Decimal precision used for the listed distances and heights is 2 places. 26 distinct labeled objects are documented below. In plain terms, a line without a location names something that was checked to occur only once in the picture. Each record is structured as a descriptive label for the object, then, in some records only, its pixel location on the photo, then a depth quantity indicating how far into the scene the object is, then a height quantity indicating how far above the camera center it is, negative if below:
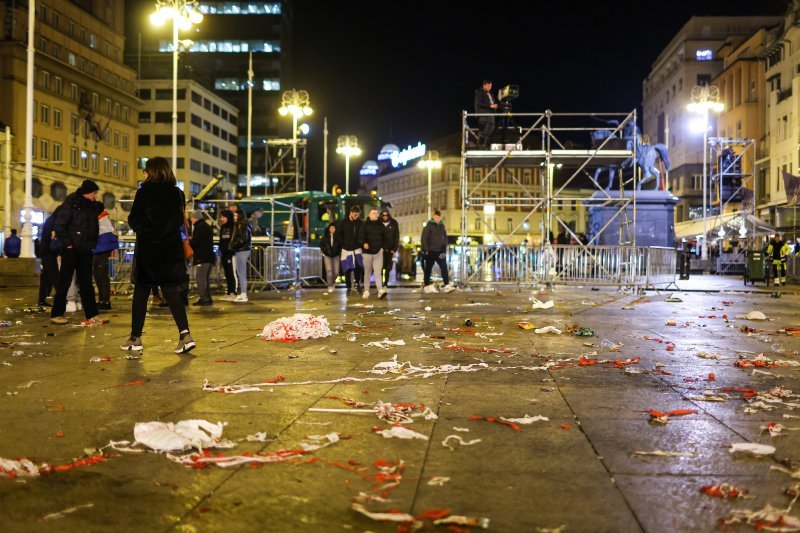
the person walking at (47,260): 11.43 -0.09
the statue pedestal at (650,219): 25.91 +1.42
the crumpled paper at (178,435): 3.75 -0.92
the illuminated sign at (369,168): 132.62 +15.79
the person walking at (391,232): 17.34 +0.60
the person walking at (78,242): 10.25 +0.17
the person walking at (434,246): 19.31 +0.31
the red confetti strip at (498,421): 4.23 -0.95
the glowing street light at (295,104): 35.69 +7.36
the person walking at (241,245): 15.44 +0.22
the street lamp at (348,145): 45.38 +6.80
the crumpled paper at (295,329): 8.63 -0.84
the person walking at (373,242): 16.88 +0.35
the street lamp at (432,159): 53.21 +7.06
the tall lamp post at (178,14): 25.06 +8.18
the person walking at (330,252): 20.42 +0.14
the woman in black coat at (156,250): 7.39 +0.05
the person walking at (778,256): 28.61 +0.20
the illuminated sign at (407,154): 118.82 +17.00
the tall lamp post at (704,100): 49.07 +10.70
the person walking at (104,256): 12.84 -0.02
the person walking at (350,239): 19.06 +0.47
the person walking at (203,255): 14.55 +0.02
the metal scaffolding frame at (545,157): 21.11 +3.00
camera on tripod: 21.67 +4.76
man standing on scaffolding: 22.30 +4.64
